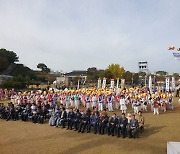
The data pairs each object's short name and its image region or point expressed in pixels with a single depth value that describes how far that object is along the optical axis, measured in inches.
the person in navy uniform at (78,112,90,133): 320.7
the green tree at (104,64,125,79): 1460.6
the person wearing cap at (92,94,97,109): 503.1
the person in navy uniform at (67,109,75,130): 335.7
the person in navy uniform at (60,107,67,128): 345.3
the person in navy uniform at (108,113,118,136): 303.7
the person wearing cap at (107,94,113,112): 484.2
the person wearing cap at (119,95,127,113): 461.7
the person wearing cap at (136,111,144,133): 308.0
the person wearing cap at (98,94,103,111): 490.4
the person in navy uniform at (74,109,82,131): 329.0
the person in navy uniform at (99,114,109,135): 309.6
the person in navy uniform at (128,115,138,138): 289.7
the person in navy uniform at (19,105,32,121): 395.4
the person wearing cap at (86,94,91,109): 513.0
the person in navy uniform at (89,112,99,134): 313.4
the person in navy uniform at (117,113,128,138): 295.5
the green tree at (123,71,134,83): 1528.2
